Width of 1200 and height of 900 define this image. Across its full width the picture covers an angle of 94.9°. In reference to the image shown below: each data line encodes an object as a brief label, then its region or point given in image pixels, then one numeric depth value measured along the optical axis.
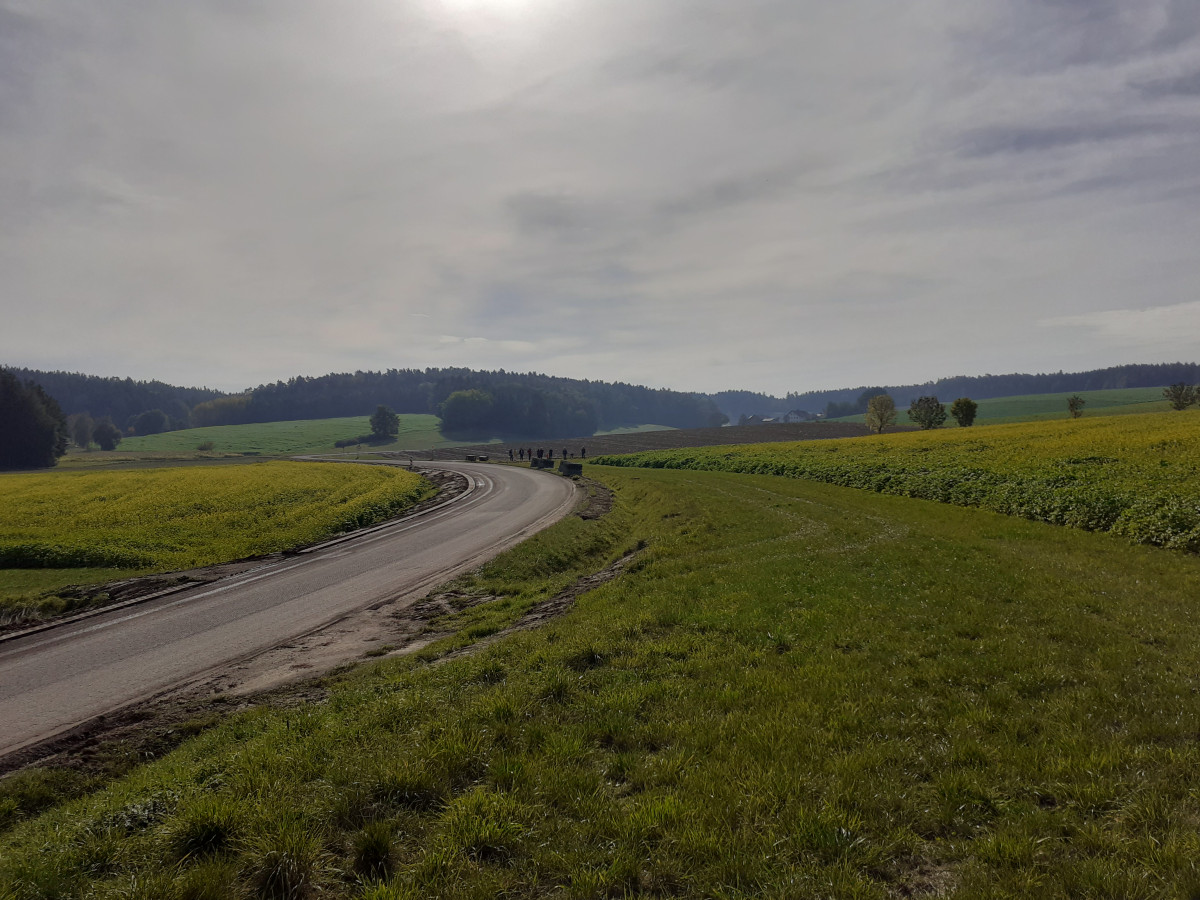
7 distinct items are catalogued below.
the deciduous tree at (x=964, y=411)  91.75
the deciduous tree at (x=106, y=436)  173.00
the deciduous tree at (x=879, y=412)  106.06
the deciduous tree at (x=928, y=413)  98.19
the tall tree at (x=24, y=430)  112.62
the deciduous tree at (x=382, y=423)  193.12
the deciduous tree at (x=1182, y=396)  88.62
